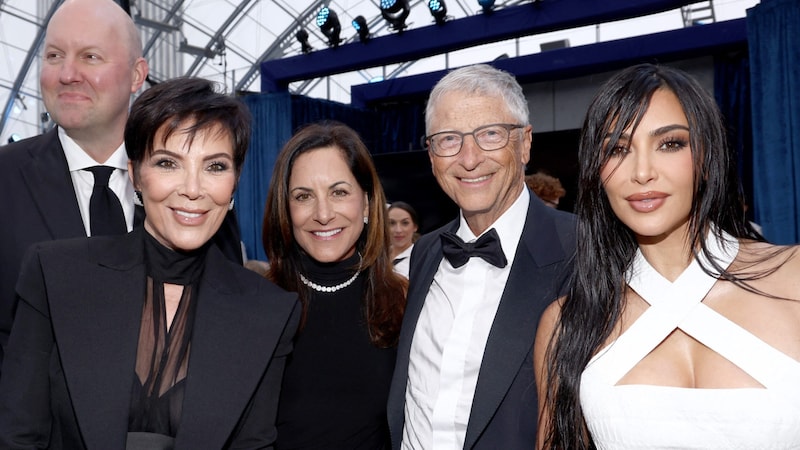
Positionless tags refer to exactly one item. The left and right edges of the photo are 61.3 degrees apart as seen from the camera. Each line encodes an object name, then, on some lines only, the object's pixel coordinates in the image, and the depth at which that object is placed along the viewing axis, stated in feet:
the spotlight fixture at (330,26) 30.19
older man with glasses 6.11
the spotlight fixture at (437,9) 26.32
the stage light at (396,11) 27.81
